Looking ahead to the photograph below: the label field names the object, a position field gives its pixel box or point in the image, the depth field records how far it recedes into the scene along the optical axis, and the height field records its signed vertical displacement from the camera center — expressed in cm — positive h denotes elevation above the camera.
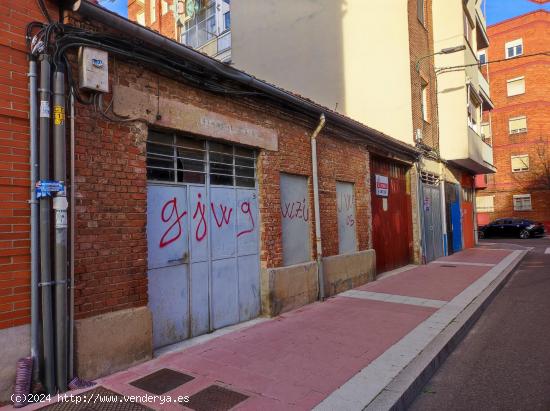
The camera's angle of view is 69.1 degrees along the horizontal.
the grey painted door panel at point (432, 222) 1357 -5
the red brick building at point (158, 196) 371 +43
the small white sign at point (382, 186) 1098 +104
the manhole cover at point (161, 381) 382 -150
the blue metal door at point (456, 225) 1678 -21
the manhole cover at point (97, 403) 343 -150
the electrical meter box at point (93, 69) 401 +167
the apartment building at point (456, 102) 1526 +459
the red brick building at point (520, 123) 3106 +768
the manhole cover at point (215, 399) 346 -154
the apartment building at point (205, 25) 1418 +789
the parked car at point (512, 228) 2527 -69
